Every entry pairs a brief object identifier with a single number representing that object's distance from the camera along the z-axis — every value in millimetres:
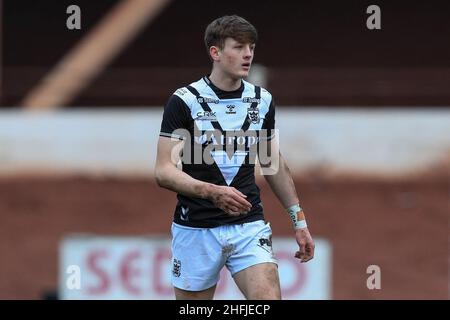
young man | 13906
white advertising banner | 24016
